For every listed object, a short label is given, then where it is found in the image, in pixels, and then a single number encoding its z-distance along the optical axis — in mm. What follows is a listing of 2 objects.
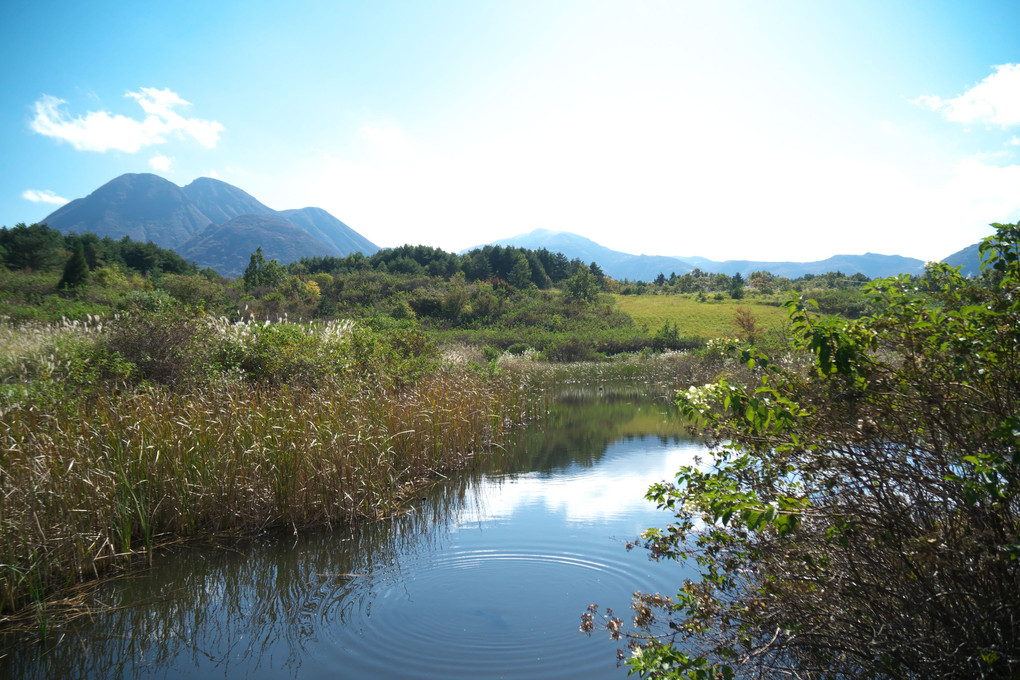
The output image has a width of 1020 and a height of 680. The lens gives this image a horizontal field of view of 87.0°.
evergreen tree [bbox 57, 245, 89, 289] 31516
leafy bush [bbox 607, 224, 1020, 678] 2027
